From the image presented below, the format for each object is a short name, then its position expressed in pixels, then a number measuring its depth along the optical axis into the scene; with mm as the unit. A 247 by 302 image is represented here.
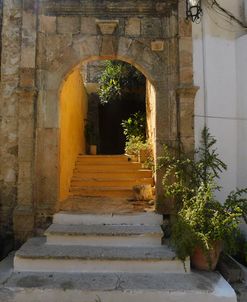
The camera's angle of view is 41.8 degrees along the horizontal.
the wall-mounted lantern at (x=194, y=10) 4555
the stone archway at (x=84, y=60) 4824
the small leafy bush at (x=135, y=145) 7570
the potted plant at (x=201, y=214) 3744
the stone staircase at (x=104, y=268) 3369
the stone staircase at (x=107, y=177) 6574
